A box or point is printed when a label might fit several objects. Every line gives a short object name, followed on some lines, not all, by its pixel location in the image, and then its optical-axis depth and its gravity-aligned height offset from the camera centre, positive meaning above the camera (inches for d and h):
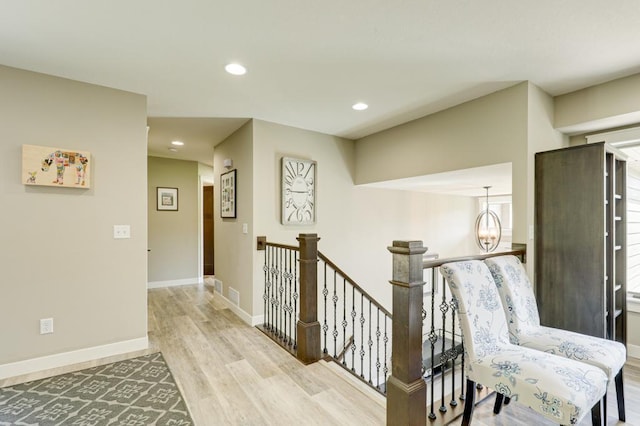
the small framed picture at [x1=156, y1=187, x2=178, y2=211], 223.0 +10.8
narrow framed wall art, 163.5 +10.7
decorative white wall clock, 152.8 +11.4
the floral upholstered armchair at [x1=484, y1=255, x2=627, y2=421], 71.1 -32.3
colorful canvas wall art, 96.9 +15.5
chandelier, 234.0 -13.7
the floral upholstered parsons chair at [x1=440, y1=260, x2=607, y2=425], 56.6 -31.9
